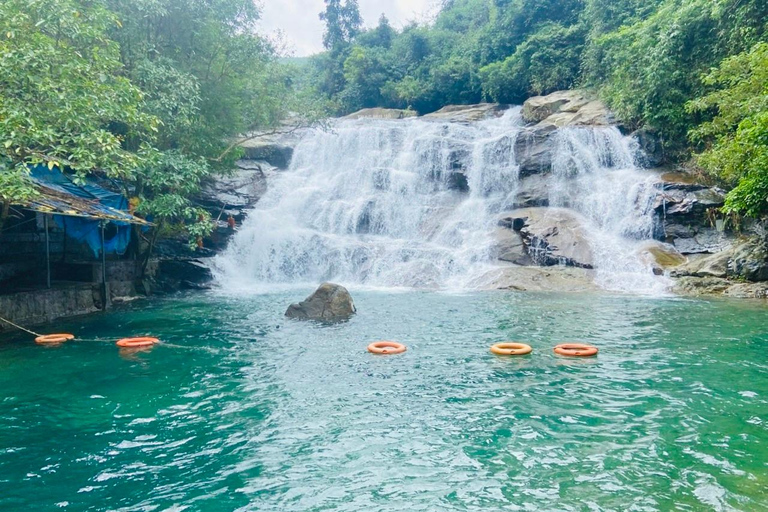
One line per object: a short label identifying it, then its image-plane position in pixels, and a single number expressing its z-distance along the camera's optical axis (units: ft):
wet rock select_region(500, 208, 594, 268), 53.22
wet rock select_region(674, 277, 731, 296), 44.16
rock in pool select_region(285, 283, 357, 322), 36.60
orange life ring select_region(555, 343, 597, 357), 25.68
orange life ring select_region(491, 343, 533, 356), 26.18
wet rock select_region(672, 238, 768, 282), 44.11
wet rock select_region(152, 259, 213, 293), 55.06
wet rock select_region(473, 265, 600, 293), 48.71
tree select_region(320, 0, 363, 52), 136.77
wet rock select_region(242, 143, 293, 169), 78.95
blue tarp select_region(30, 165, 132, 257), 37.98
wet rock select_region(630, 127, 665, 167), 63.46
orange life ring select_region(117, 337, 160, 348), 29.78
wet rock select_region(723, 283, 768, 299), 41.68
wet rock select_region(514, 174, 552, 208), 63.31
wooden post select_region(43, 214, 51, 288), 36.62
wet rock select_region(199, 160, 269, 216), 65.62
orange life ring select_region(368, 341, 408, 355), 27.04
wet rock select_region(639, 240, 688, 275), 49.62
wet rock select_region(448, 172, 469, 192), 70.08
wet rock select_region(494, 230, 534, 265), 55.67
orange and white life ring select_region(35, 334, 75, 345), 30.71
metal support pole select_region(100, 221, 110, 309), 43.68
